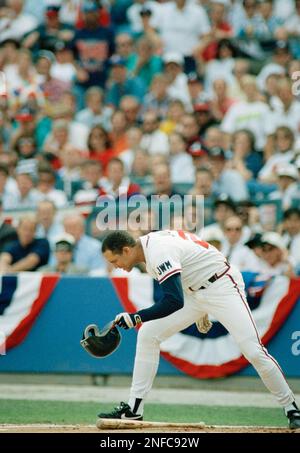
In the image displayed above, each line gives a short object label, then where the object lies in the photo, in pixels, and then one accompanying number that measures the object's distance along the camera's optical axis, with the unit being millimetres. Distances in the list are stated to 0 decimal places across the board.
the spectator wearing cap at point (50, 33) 18391
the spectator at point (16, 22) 19109
